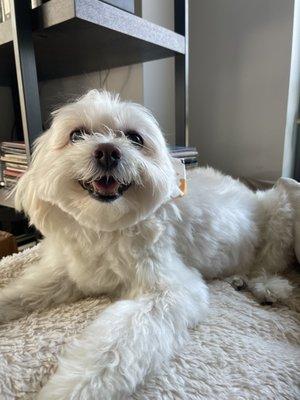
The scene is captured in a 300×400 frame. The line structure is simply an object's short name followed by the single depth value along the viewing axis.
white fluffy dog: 0.52
